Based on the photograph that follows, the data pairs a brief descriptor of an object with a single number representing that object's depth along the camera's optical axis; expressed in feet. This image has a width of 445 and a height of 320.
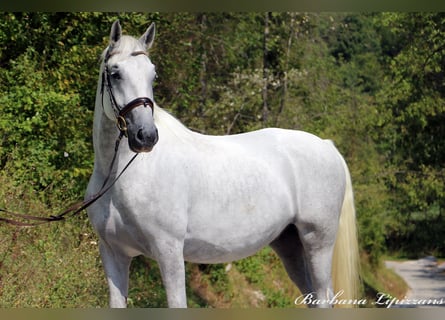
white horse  28.37
